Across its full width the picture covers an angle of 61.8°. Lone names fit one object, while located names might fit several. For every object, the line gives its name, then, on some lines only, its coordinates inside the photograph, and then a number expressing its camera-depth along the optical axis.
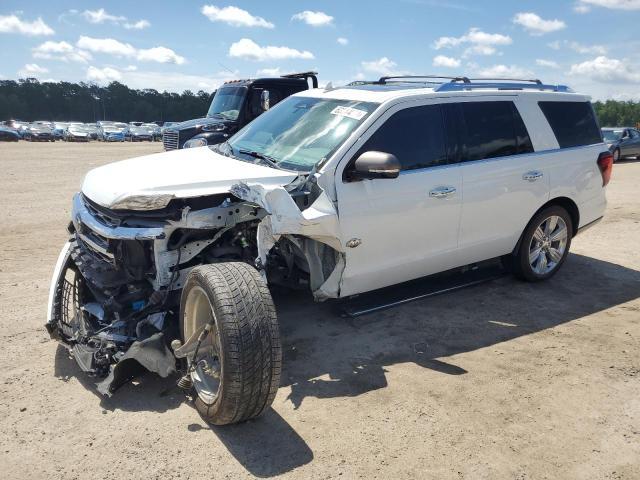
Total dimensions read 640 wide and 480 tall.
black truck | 11.58
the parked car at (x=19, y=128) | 41.53
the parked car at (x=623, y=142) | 21.73
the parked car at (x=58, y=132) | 44.01
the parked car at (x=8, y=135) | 38.00
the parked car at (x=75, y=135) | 43.72
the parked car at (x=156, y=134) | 47.62
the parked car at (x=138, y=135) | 47.03
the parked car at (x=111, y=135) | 45.22
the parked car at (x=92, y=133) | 46.03
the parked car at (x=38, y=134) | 41.56
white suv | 3.47
